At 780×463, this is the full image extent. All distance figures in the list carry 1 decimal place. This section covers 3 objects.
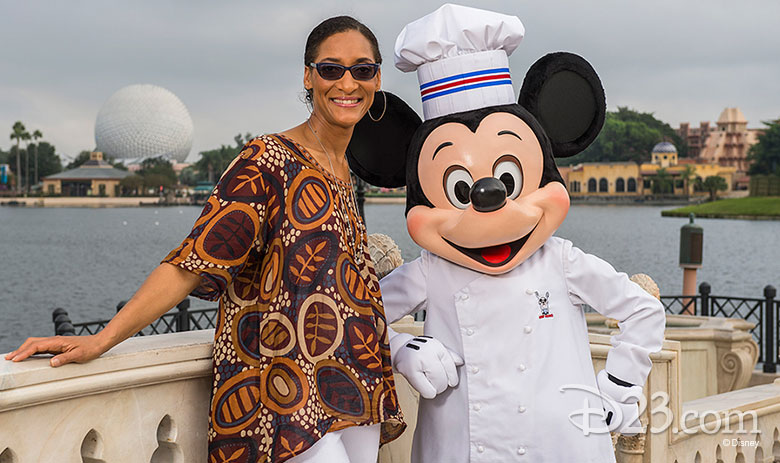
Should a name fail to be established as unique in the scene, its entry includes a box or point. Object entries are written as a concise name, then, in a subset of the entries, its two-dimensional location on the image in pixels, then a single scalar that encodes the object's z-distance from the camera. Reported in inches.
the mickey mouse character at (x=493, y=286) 110.8
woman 87.7
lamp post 492.6
